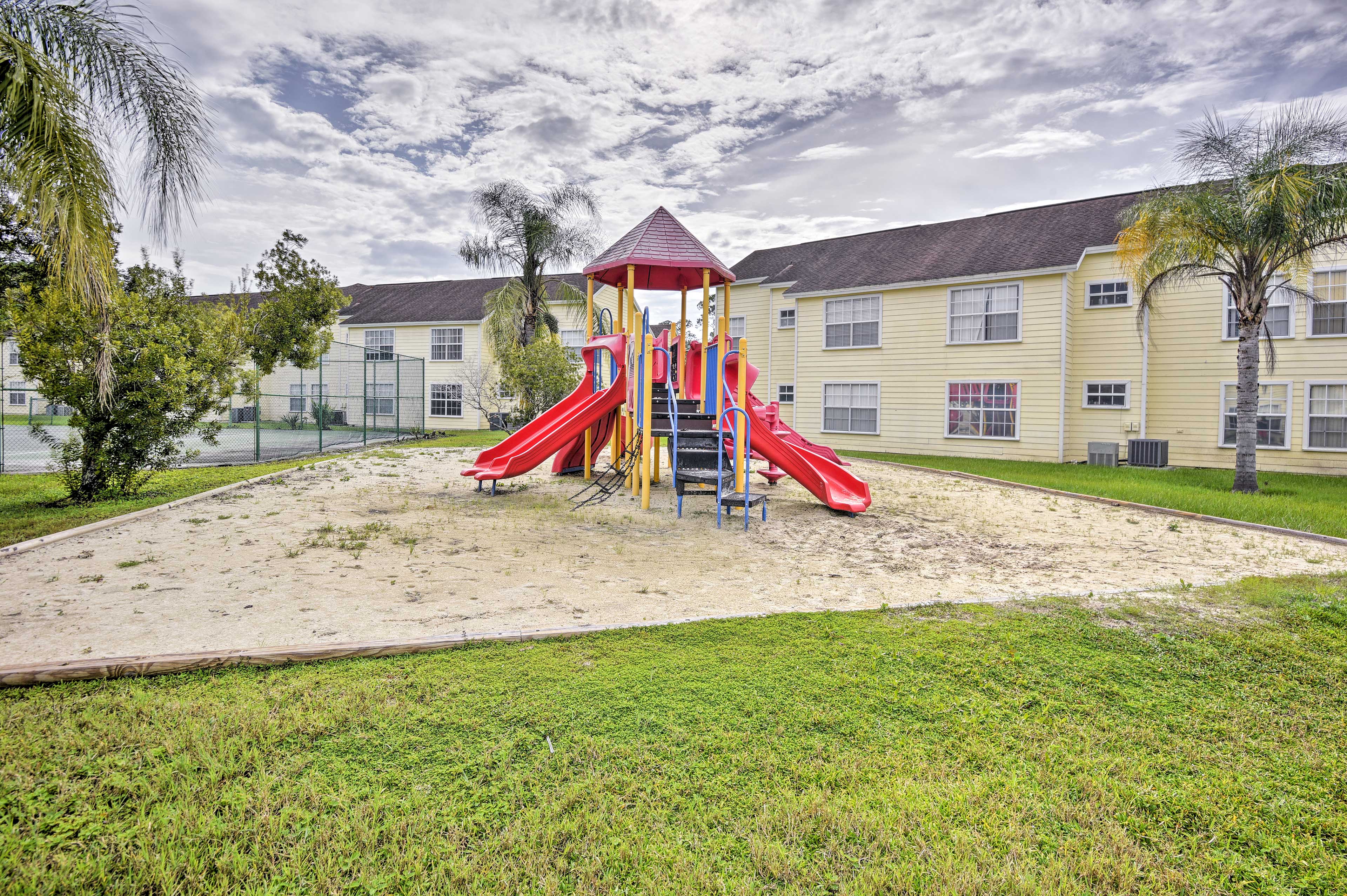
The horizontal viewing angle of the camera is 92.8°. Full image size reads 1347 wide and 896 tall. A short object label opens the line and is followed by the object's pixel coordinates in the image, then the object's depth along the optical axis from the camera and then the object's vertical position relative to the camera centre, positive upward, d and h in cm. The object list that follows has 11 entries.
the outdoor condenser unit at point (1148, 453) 1661 -49
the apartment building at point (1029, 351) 1568 +236
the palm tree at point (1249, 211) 1109 +404
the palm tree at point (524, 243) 2223 +645
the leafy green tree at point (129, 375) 794 +65
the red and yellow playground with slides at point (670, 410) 937 +29
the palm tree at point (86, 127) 507 +253
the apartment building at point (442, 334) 2883 +426
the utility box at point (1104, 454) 1733 -56
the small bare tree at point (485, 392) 2720 +149
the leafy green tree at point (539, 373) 1945 +166
